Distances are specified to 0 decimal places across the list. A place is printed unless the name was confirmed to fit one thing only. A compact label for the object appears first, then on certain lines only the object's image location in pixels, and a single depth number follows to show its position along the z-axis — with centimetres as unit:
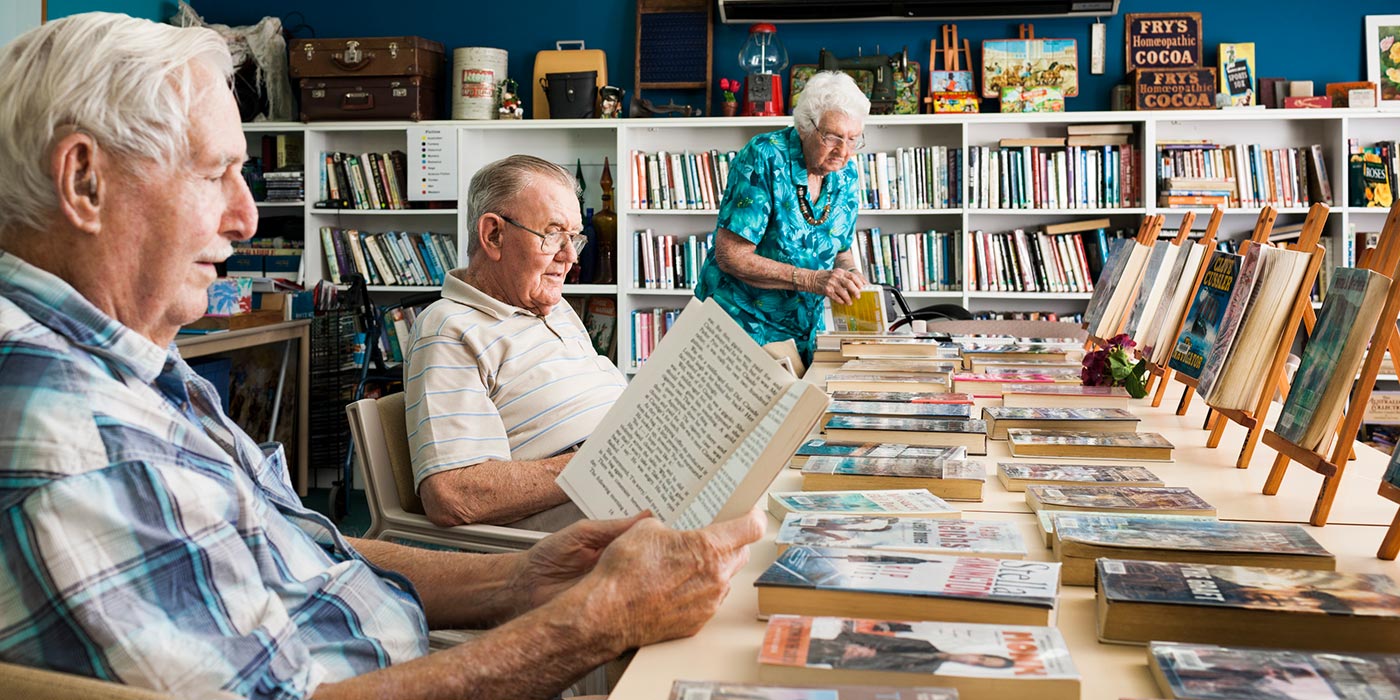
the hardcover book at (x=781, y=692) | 75
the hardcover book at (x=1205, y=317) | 194
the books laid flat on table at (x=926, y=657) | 77
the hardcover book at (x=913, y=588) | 92
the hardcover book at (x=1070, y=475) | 147
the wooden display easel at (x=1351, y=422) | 132
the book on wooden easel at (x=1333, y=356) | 133
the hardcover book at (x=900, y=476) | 144
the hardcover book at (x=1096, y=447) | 171
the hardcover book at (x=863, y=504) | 129
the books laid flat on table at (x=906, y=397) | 209
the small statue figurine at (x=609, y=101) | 519
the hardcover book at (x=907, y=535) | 110
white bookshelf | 491
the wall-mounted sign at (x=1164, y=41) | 510
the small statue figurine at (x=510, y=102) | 528
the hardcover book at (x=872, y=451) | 159
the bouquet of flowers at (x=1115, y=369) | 232
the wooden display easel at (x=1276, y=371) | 166
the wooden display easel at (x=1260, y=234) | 221
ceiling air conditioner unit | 508
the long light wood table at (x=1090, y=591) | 87
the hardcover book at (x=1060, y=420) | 187
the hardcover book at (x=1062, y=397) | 218
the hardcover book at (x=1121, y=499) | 128
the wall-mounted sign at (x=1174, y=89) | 484
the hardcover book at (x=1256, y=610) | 87
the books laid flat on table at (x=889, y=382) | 234
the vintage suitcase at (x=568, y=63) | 529
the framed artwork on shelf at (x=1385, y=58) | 501
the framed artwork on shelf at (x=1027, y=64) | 517
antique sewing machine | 505
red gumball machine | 514
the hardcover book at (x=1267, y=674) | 75
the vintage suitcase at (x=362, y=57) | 524
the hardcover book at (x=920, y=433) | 175
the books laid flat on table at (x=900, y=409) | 189
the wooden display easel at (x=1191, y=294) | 233
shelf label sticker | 531
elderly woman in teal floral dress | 332
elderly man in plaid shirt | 79
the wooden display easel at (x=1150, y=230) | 353
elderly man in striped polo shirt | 170
